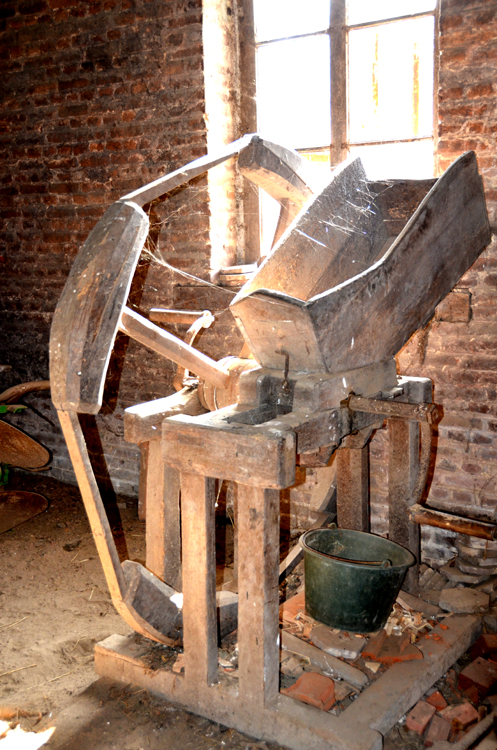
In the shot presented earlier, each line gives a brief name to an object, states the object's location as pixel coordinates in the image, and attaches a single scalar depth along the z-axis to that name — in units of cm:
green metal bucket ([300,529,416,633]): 271
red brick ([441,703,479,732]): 254
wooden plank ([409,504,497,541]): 307
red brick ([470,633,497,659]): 292
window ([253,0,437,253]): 387
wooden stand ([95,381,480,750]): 232
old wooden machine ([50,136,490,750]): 233
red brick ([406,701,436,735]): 251
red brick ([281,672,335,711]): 250
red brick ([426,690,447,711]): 263
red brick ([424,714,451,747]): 247
